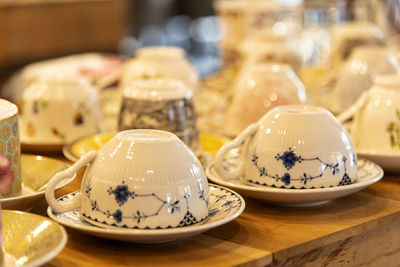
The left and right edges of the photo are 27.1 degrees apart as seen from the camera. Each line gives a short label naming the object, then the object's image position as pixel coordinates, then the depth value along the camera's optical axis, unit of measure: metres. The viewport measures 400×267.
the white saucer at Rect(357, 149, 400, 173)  0.73
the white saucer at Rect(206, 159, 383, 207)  0.62
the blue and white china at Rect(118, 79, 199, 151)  0.73
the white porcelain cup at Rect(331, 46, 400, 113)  0.92
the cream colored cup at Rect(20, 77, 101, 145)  0.81
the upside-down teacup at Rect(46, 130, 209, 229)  0.54
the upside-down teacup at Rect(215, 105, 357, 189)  0.62
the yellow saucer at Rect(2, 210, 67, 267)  0.49
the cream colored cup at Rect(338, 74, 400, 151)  0.75
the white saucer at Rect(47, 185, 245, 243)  0.53
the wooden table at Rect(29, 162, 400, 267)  0.54
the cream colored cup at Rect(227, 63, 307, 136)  0.82
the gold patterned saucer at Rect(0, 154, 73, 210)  0.66
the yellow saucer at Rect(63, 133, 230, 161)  0.75
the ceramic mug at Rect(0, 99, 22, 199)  0.60
